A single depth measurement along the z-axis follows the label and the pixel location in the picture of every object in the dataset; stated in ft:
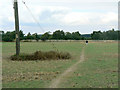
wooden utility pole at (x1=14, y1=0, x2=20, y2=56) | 59.57
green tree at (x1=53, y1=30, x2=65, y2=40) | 380.72
